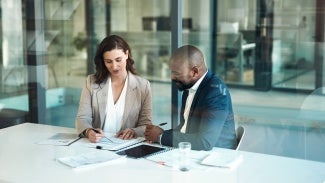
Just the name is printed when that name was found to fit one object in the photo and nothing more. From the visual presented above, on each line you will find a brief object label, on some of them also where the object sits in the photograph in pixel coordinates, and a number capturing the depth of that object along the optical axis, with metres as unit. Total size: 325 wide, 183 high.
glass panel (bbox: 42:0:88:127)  6.67
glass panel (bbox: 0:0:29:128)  5.59
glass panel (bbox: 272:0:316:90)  5.88
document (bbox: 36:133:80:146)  2.85
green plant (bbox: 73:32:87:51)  8.02
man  2.63
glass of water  2.30
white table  2.15
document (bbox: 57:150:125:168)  2.36
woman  3.28
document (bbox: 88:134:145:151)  2.71
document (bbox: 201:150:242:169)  2.32
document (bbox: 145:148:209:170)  2.34
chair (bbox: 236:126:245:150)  2.84
